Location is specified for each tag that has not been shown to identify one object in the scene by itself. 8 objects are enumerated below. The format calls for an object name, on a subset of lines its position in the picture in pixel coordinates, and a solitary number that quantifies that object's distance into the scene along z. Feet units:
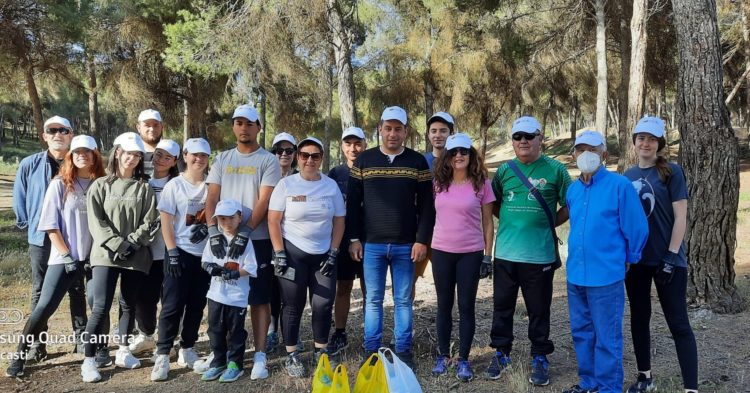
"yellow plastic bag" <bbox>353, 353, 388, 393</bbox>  9.27
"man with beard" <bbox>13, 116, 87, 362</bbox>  14.14
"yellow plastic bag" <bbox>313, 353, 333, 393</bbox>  9.62
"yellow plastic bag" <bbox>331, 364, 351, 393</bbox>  9.45
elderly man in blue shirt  10.81
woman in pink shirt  12.51
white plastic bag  9.25
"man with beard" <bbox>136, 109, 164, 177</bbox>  15.62
